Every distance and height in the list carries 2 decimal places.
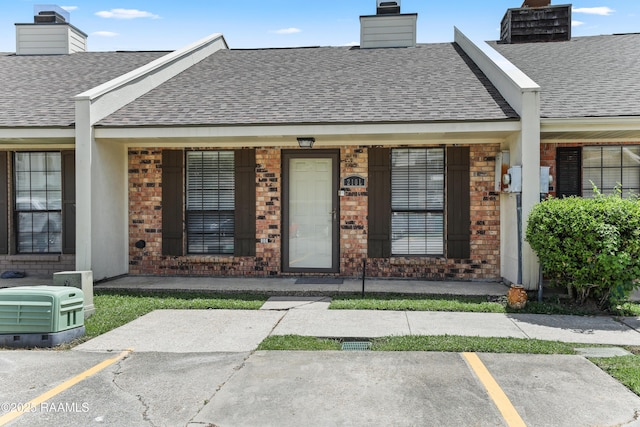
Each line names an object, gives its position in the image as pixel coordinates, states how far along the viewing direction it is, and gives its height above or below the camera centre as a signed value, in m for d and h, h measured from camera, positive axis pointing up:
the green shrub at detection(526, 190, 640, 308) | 6.34 -0.48
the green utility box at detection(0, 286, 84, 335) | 5.38 -1.16
